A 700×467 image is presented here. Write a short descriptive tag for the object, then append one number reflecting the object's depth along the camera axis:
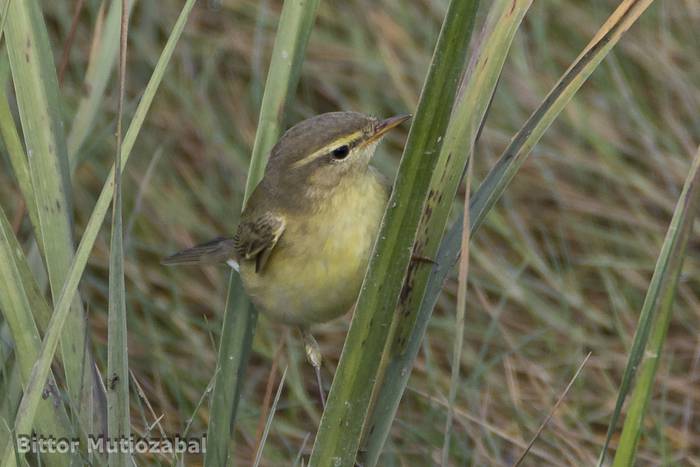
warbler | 5.83
